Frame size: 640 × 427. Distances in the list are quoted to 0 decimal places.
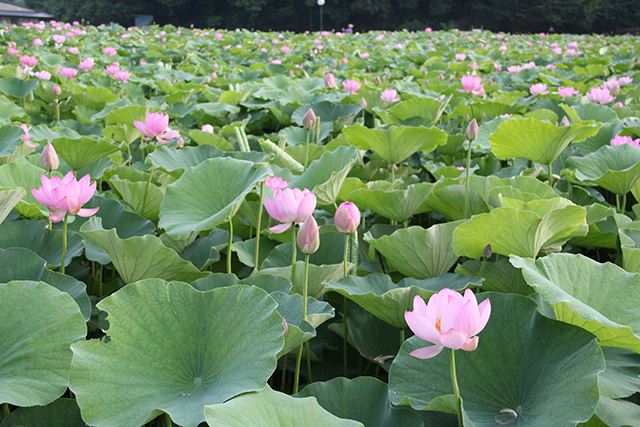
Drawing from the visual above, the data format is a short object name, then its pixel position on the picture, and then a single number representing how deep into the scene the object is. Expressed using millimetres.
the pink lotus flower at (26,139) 1460
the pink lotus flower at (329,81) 2469
